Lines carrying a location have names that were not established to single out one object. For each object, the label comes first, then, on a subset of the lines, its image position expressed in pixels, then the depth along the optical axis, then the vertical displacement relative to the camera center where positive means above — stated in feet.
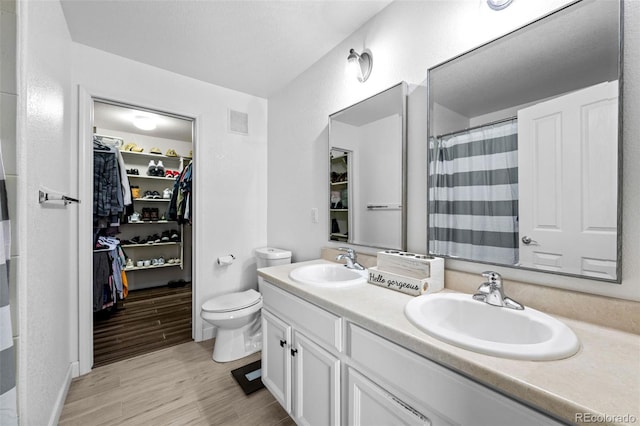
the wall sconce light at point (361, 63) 5.34 +3.16
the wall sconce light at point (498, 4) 3.52 +2.85
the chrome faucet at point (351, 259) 5.23 -0.97
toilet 6.54 -2.83
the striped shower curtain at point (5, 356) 2.39 -1.37
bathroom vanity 1.82 -1.48
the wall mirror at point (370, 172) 4.90 +0.86
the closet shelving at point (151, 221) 12.80 -0.50
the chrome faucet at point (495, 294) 3.06 -1.01
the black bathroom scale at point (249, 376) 5.68 -3.83
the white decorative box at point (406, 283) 3.72 -1.07
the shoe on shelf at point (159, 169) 13.04 +2.09
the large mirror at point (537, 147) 2.84 +0.84
